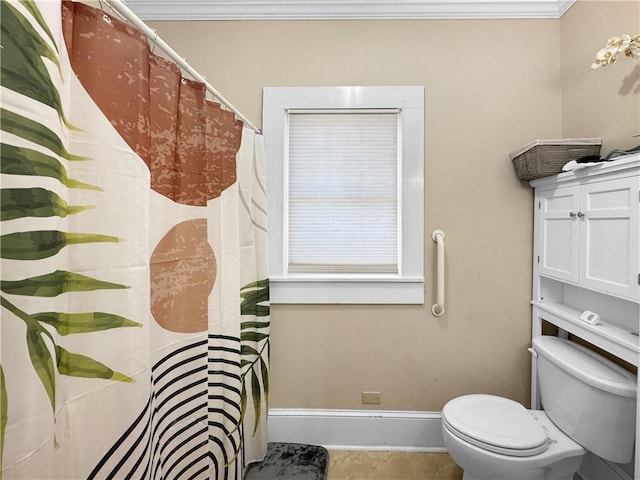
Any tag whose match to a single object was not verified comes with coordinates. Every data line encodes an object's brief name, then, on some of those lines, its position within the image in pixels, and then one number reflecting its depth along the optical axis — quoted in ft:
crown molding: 5.86
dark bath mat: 5.30
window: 5.98
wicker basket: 4.90
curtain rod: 2.45
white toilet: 3.98
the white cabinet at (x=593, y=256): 3.87
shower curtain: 1.87
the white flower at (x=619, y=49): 4.11
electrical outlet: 6.11
